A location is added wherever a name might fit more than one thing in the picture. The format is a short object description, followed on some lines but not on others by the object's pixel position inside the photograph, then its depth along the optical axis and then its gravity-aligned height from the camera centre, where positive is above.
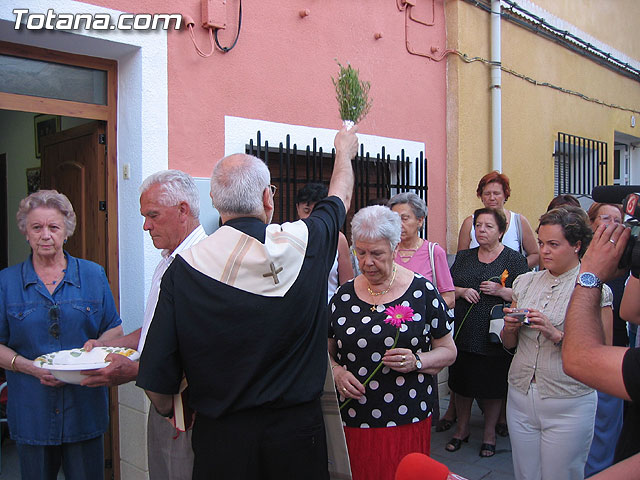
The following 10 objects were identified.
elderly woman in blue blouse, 2.95 -0.51
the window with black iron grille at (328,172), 4.68 +0.59
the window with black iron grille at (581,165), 8.29 +1.01
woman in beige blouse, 3.00 -0.76
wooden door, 4.04 +0.41
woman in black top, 4.52 -0.64
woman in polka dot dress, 2.81 -0.58
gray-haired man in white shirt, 2.48 -0.05
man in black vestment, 2.04 -0.36
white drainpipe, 6.62 +1.63
